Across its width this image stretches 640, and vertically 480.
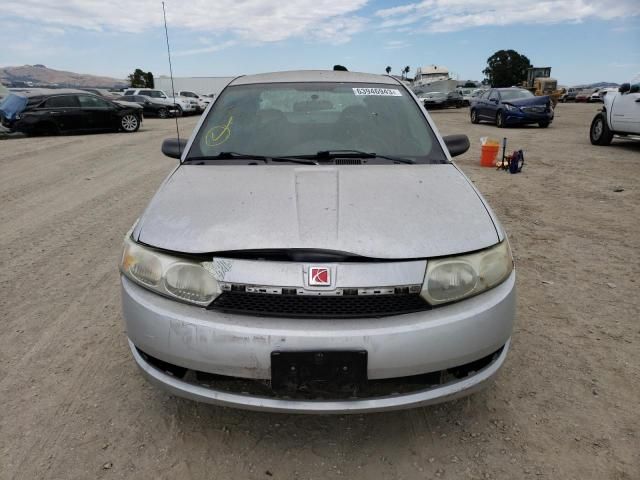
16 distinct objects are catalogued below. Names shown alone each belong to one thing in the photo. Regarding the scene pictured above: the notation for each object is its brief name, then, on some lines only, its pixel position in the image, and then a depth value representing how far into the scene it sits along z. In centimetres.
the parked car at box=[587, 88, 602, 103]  5023
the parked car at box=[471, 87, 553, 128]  1653
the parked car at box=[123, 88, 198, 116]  2666
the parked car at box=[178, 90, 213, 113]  3088
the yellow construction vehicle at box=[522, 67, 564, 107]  4594
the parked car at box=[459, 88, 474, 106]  3507
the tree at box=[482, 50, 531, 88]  8412
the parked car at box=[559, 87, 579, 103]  5725
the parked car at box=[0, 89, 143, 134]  1473
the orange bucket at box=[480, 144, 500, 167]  923
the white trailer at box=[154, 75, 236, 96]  4709
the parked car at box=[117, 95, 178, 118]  2614
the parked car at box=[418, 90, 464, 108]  2999
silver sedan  178
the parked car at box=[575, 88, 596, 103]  5391
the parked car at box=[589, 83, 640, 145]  1006
